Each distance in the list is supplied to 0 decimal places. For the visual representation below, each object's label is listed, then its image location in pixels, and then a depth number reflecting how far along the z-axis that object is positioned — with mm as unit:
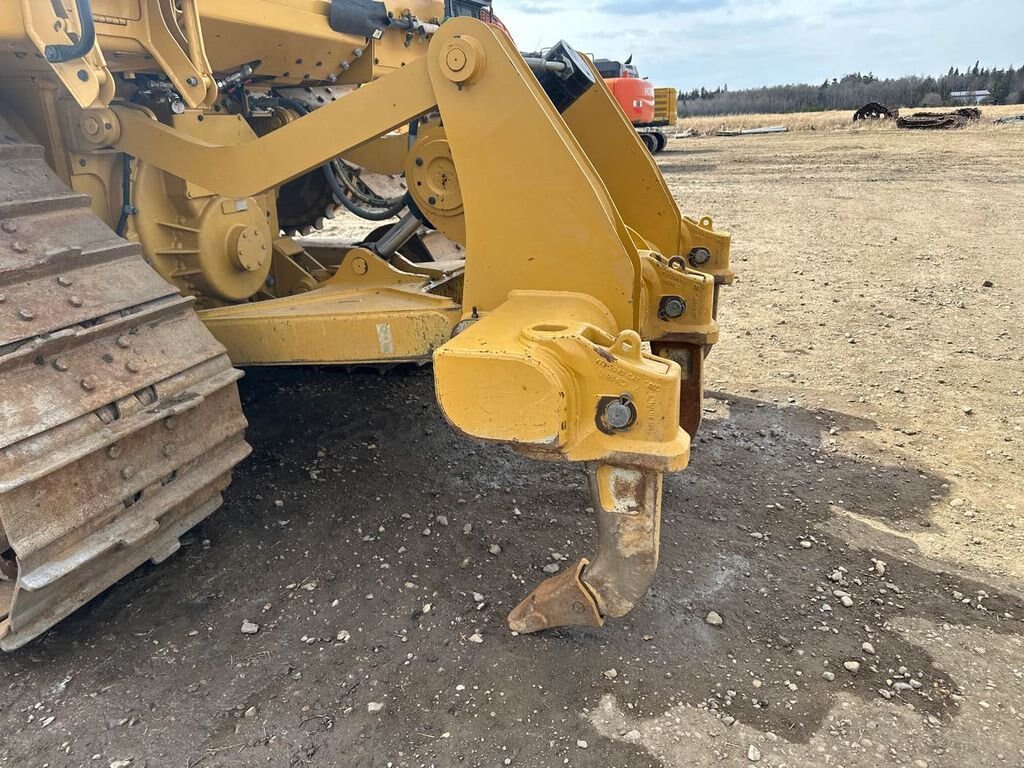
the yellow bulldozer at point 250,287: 2102
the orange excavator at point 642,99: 17828
